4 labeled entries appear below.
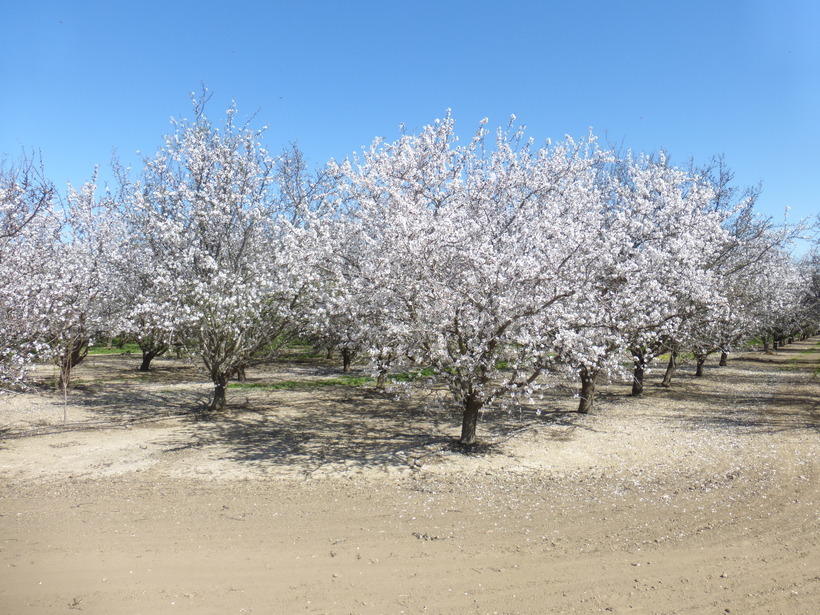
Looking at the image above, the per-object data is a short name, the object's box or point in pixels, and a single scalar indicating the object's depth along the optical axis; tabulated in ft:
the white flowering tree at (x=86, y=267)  42.98
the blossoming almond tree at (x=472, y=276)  27.48
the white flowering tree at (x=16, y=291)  29.45
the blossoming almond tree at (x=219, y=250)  37.42
